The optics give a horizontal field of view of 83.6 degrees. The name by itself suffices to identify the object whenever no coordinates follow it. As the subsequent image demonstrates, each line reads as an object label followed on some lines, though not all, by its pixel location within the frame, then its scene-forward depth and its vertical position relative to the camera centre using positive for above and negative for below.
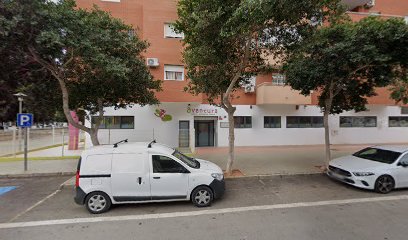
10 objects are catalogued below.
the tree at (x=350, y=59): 7.27 +2.25
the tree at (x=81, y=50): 6.20 +2.29
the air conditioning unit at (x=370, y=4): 19.15 +10.21
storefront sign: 15.63 +1.00
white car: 6.59 -1.34
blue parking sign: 9.16 +0.17
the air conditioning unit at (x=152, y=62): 13.81 +3.79
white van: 5.43 -1.32
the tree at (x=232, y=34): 6.38 +2.95
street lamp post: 9.50 +1.16
